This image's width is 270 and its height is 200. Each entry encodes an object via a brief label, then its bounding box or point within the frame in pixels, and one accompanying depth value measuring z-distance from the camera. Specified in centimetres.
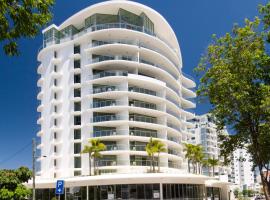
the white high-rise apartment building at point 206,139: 15321
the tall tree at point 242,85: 2220
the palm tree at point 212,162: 9878
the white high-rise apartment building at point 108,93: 6862
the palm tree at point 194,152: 8206
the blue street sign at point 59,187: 3550
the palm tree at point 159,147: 6425
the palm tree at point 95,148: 6309
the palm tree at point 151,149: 6359
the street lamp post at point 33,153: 4253
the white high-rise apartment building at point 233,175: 19182
